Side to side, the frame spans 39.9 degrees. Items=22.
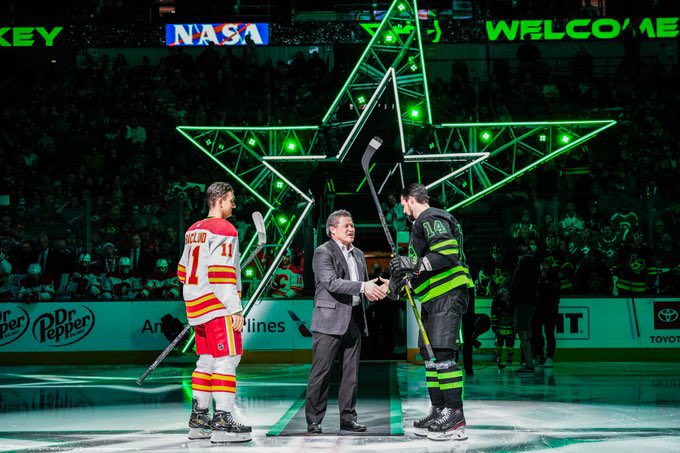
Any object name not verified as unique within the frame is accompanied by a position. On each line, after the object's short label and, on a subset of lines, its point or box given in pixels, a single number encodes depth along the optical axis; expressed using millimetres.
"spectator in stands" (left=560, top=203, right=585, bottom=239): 18594
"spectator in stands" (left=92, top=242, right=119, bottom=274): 18031
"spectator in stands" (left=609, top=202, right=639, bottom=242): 18500
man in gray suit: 8477
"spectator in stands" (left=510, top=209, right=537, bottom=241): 18688
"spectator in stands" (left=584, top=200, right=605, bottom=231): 18984
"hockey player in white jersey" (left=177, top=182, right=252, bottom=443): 8039
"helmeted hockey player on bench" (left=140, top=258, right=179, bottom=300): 17812
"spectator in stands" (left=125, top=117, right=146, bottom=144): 23688
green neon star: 14961
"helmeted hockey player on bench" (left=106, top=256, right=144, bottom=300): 17875
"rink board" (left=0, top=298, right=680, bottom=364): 17312
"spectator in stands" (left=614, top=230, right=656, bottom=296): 17516
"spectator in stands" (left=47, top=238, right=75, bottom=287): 17984
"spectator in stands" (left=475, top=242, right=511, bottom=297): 17094
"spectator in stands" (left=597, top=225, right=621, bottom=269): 18719
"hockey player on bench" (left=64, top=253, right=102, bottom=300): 17844
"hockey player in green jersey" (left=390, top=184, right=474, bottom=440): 8266
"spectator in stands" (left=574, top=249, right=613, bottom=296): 17578
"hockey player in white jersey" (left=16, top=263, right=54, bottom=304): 17594
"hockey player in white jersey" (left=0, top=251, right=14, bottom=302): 17672
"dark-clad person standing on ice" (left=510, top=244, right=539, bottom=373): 15484
